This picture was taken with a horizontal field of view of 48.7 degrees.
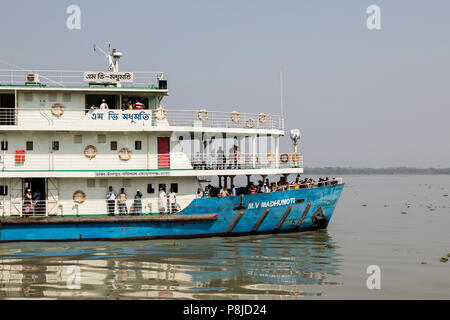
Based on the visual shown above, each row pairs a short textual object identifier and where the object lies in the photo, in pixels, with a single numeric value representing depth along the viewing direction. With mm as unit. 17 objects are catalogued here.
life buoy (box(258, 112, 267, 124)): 22375
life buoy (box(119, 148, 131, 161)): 20844
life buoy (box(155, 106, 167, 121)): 20938
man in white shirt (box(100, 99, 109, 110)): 20688
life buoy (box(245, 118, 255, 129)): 22094
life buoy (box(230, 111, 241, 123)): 21703
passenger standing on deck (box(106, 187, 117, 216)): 20359
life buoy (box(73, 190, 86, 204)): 20534
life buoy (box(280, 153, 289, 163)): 22641
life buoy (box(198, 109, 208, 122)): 21016
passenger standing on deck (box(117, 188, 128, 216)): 20391
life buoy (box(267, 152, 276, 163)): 22250
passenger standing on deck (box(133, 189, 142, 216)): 20625
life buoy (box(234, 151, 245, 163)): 21658
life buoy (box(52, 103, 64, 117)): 20641
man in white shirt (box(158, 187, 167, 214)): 20672
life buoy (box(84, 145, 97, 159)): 20703
